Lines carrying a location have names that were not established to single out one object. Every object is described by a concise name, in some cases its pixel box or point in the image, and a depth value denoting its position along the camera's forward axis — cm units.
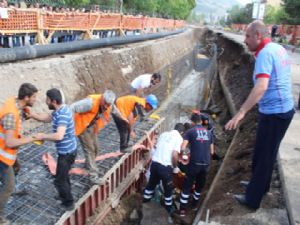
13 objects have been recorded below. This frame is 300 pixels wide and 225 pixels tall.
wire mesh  452
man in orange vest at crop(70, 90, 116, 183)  478
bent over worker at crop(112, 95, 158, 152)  596
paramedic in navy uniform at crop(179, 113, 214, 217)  588
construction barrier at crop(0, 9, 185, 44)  908
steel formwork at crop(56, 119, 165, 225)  494
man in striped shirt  390
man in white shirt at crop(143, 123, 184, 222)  593
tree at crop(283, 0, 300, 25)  3383
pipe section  744
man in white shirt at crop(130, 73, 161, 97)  705
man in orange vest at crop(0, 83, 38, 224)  357
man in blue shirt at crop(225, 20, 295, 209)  356
